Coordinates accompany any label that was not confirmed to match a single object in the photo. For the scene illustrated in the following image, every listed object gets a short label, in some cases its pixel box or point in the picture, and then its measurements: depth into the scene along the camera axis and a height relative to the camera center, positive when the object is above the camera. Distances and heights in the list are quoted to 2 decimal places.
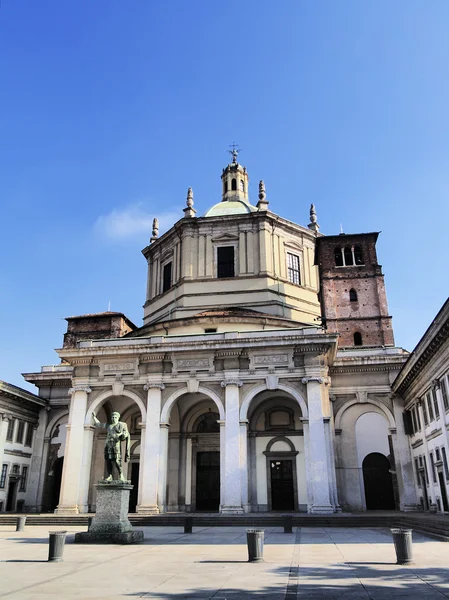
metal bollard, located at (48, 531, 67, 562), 11.46 -0.92
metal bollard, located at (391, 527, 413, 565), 10.90 -0.92
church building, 27.73 +5.99
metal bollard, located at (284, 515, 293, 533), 19.05 -0.76
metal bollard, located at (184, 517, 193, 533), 19.48 -0.82
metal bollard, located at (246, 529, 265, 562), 11.38 -0.92
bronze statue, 17.09 +1.80
